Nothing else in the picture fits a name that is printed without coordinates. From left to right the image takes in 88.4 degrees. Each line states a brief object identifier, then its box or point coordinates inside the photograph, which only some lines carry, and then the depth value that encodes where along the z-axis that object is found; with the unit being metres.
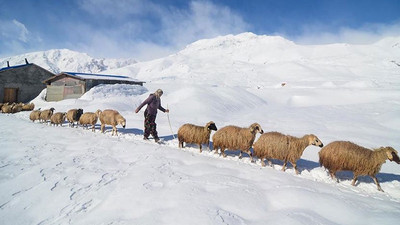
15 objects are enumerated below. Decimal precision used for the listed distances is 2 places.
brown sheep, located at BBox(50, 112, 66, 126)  12.55
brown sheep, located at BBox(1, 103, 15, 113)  20.62
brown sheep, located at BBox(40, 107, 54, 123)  13.68
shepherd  8.55
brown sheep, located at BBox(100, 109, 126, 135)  9.84
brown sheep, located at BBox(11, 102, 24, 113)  20.89
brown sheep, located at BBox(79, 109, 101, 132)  10.96
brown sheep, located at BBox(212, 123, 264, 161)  6.63
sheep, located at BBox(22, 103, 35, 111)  21.83
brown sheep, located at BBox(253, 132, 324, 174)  5.89
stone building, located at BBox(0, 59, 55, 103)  28.41
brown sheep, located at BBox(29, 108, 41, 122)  14.25
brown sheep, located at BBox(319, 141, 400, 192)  5.08
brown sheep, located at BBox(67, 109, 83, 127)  12.26
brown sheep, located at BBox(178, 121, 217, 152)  7.46
